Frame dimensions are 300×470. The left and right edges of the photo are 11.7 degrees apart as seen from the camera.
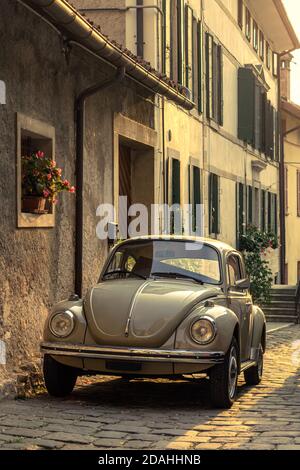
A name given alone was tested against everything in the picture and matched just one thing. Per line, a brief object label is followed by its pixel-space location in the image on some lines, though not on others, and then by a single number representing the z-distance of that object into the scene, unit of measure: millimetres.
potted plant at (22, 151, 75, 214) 14817
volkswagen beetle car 12415
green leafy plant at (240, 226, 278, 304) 33252
